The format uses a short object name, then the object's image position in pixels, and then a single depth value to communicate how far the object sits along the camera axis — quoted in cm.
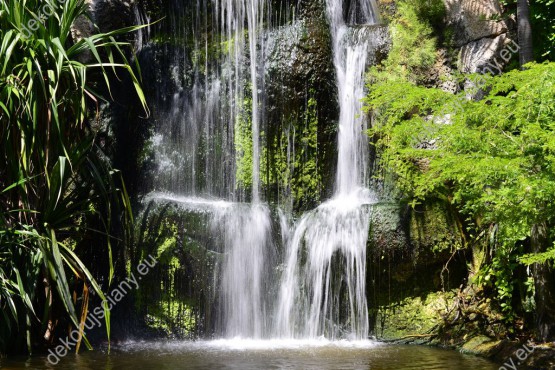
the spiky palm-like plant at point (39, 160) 904
